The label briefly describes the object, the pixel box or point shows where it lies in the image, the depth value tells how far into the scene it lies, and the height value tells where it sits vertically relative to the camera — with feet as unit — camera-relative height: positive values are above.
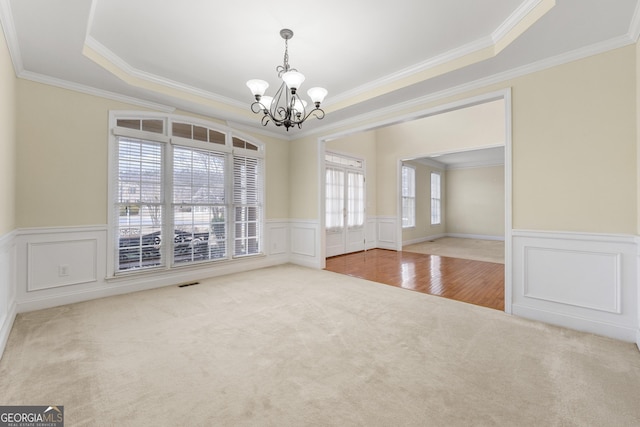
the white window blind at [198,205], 13.82 +0.44
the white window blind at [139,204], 12.25 +0.45
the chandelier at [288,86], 8.46 +4.22
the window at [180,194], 12.34 +1.02
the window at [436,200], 31.96 +1.74
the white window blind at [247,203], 16.22 +0.63
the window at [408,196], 27.37 +1.85
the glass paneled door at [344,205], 21.40 +0.78
